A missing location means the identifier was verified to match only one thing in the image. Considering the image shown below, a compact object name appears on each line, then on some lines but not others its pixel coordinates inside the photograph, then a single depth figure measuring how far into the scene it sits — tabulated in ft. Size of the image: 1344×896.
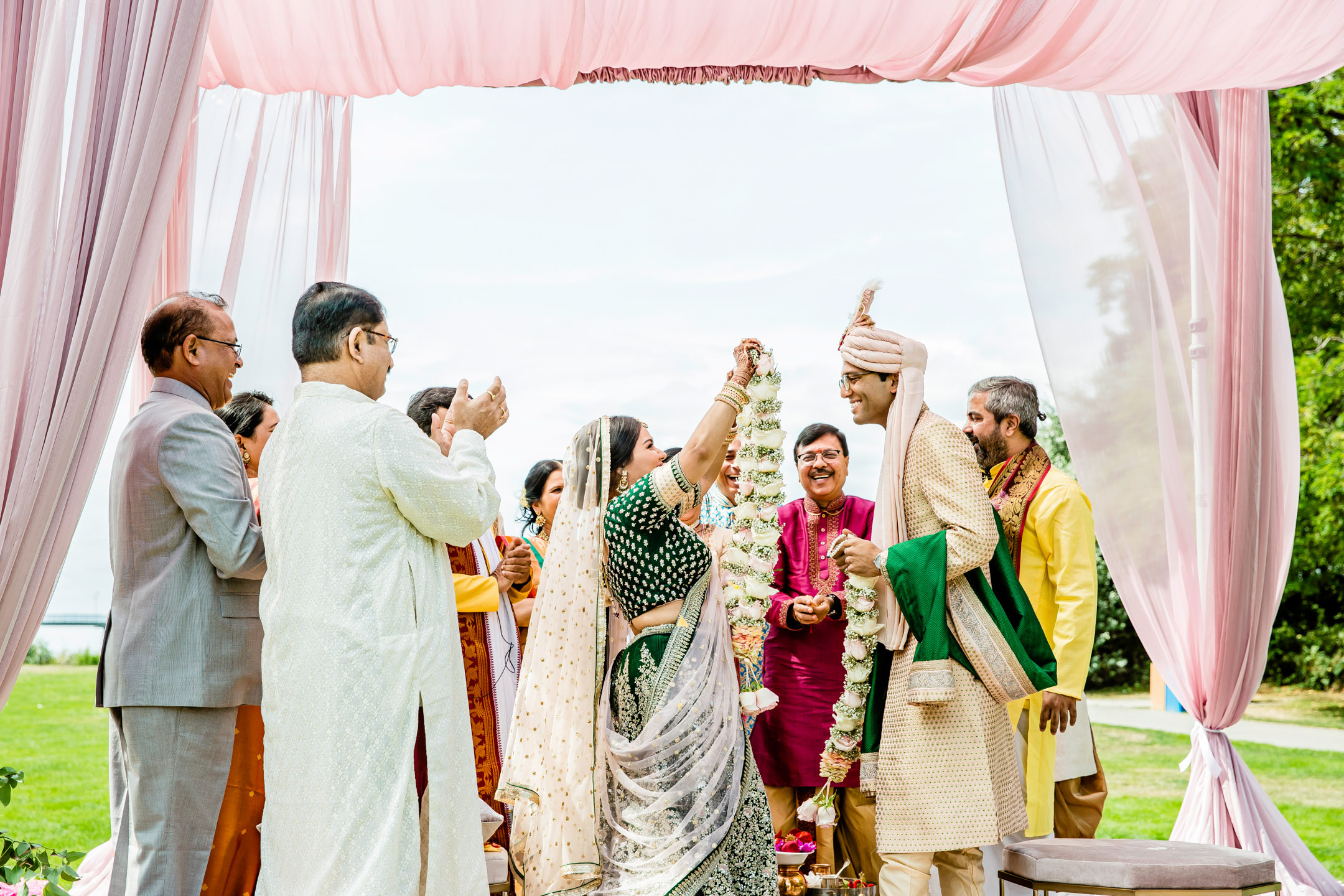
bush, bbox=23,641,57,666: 44.65
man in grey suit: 9.01
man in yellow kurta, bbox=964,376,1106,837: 12.73
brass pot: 11.86
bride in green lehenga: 10.42
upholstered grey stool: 10.12
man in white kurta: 8.05
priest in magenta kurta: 13.71
